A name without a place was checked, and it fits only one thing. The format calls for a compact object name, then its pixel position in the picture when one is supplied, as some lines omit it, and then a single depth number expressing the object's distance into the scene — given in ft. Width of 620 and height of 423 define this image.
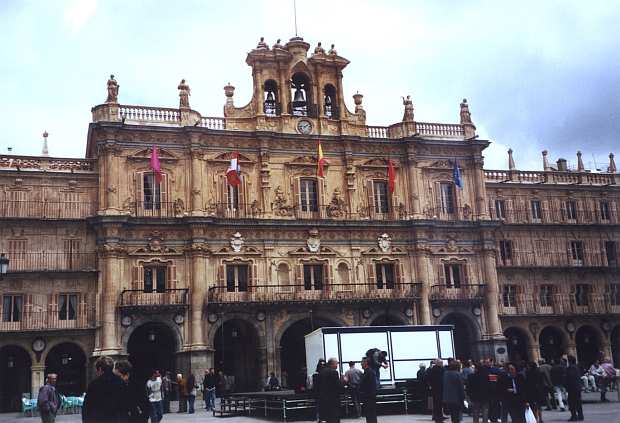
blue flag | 154.61
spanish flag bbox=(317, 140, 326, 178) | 147.74
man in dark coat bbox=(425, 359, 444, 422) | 66.39
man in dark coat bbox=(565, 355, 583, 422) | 73.61
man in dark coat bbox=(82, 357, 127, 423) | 32.27
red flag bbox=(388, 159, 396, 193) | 152.92
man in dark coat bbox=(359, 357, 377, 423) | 60.23
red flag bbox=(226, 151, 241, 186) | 139.44
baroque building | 134.21
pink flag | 138.41
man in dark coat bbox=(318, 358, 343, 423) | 55.83
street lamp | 84.07
